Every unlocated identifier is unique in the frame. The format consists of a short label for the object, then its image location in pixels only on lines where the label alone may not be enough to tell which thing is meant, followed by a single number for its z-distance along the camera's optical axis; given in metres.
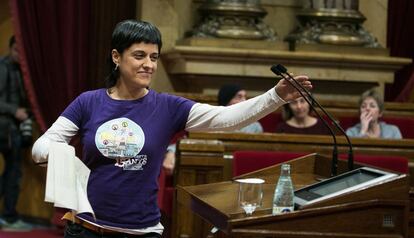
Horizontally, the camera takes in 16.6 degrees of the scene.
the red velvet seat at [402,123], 10.98
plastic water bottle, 4.29
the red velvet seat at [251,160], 8.20
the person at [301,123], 10.34
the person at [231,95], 10.22
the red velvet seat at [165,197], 8.79
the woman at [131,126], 4.56
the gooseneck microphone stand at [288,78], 4.53
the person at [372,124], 10.47
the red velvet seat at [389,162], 8.25
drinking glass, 4.44
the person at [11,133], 11.15
